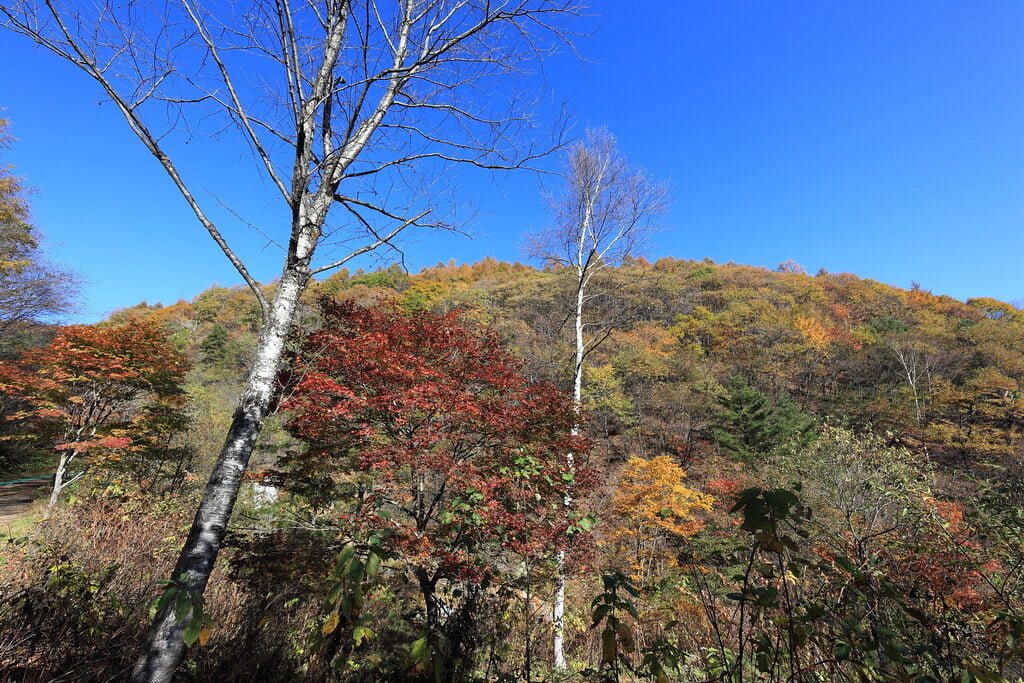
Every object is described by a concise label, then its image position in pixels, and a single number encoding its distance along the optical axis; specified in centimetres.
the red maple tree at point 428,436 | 344
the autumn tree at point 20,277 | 1240
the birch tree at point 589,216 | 716
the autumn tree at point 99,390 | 895
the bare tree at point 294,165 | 208
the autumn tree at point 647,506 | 943
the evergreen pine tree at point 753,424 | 1598
